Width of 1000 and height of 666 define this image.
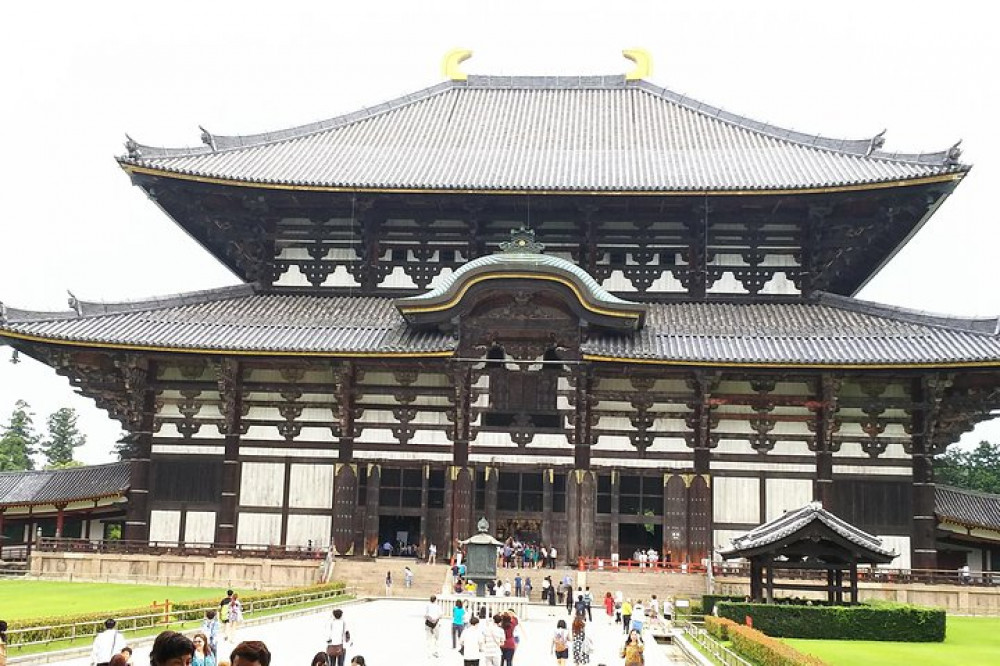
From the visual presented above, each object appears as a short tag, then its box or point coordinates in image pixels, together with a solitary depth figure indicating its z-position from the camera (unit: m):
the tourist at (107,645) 16.47
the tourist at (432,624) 23.77
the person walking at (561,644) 21.64
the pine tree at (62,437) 110.50
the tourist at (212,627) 21.08
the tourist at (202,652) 15.38
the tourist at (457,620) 25.14
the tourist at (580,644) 22.94
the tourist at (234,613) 24.81
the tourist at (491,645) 19.58
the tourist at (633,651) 18.94
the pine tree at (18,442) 93.75
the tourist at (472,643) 19.39
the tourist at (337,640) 19.56
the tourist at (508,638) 20.42
